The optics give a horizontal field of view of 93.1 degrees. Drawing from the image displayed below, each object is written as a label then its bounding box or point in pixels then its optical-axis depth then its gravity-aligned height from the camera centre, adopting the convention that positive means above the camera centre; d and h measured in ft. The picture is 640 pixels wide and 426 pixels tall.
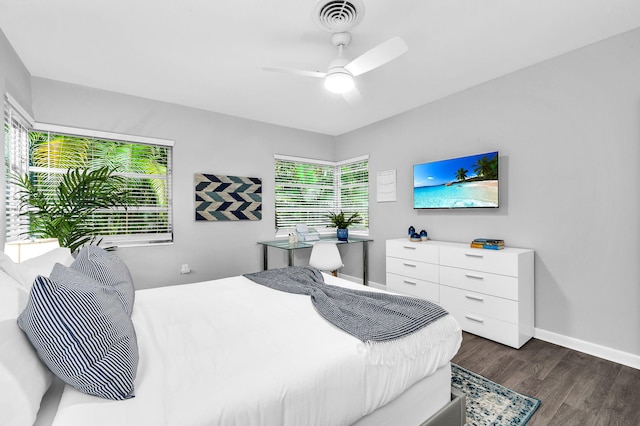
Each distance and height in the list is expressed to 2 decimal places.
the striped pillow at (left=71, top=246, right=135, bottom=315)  5.40 -1.05
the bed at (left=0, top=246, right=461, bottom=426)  3.11 -1.97
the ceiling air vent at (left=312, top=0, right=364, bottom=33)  6.24 +4.27
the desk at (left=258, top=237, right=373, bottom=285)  13.03 -1.46
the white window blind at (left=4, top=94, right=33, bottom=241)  8.11 +1.76
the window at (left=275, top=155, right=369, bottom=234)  15.65 +1.22
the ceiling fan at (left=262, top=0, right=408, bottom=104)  6.30 +3.50
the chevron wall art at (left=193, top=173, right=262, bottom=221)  12.83 +0.70
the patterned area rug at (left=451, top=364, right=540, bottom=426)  5.81 -3.97
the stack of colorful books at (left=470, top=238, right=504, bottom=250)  9.49 -1.04
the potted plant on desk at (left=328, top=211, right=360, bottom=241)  15.16 -0.50
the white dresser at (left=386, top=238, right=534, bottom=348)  8.80 -2.39
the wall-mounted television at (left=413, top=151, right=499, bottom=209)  10.23 +1.07
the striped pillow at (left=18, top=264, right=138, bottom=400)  3.11 -1.34
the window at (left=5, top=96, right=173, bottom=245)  10.03 +1.73
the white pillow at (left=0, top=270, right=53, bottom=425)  2.53 -1.46
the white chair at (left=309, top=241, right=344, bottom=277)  13.06 -1.93
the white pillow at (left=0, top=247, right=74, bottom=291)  4.36 -0.84
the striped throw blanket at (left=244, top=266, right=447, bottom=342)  4.84 -1.84
